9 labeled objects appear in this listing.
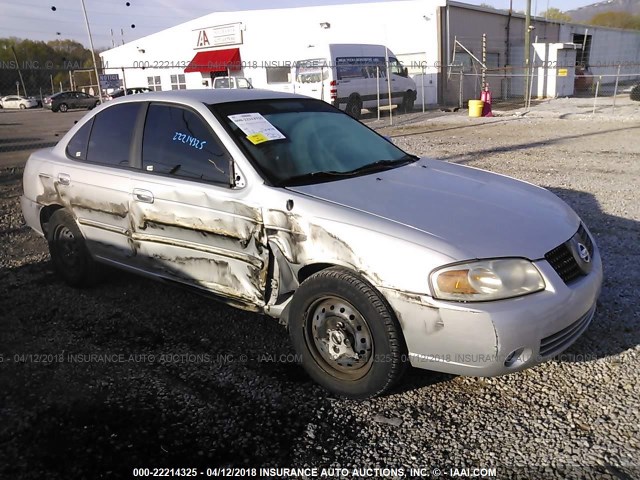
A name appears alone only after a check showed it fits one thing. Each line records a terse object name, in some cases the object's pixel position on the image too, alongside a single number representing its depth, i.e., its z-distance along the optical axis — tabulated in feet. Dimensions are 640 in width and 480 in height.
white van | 64.23
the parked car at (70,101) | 123.75
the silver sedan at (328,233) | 8.54
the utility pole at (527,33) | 77.03
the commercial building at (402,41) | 87.04
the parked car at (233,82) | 75.97
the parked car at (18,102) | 153.48
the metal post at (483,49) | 86.23
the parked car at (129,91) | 77.01
